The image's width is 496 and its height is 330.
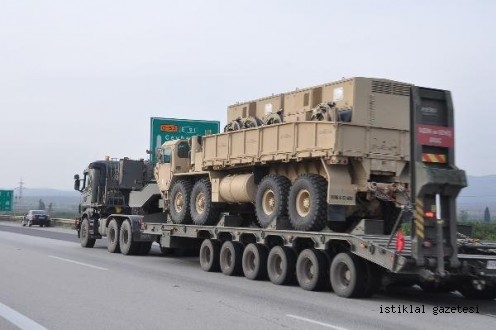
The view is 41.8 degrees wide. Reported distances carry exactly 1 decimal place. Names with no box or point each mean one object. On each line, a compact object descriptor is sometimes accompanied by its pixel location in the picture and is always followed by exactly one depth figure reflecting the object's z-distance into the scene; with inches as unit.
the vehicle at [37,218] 2027.6
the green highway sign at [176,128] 1133.7
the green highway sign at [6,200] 2607.8
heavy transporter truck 436.8
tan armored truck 512.7
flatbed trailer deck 430.3
